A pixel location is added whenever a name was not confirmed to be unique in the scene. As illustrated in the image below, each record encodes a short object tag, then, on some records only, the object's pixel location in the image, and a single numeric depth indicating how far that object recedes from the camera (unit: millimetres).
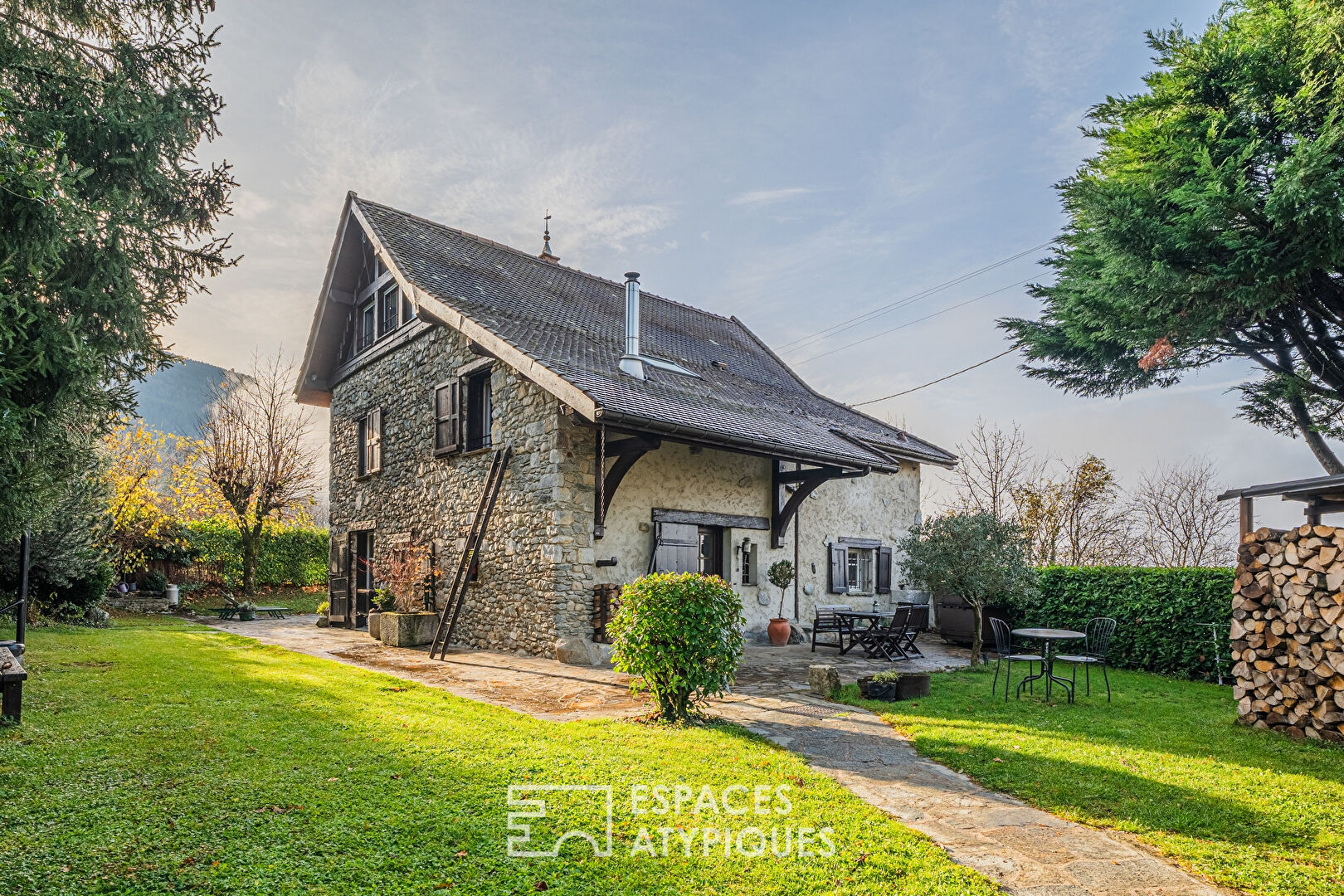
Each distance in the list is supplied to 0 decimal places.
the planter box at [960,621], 12703
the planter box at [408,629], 10789
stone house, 9594
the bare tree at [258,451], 20547
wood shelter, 6363
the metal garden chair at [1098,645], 7020
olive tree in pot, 9852
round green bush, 5699
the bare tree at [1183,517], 18891
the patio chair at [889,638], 9992
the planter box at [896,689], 7234
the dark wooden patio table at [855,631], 10219
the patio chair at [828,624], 10844
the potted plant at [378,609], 11541
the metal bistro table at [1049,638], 7215
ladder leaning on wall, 9969
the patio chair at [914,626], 10125
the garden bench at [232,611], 16781
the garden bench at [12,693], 4840
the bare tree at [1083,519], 18891
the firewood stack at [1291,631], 5699
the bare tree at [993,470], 20547
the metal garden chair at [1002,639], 7965
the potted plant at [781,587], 11648
